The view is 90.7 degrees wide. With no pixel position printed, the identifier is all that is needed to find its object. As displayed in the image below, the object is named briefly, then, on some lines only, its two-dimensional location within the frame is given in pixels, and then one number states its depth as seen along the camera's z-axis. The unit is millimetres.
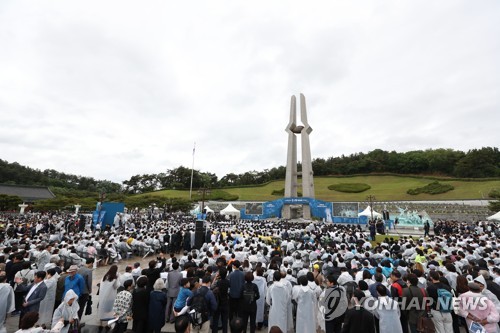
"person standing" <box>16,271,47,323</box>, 4702
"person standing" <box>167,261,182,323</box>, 6164
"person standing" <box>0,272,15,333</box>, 4387
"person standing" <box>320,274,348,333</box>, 5184
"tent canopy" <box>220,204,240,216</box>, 34312
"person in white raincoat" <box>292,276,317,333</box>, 5262
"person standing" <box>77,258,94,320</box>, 5629
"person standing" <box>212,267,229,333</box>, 5461
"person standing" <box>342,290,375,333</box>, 3814
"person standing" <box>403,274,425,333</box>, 4719
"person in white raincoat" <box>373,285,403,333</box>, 4477
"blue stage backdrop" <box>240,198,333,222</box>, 31484
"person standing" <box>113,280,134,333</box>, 4500
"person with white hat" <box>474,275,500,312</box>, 4804
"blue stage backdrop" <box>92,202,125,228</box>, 20109
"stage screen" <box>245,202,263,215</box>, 34944
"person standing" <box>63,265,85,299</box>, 5258
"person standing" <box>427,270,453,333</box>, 4562
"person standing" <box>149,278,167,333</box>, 4781
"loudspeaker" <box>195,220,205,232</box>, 13998
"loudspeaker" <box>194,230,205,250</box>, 13805
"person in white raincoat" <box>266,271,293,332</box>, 5383
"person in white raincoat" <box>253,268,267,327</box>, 6407
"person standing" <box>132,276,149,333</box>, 4727
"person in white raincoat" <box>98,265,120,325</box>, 5414
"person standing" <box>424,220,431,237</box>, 20250
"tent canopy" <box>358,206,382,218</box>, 27053
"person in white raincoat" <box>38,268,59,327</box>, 5230
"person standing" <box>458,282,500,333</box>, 4016
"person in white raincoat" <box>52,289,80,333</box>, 4289
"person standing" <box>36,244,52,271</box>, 8120
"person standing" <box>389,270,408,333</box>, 5039
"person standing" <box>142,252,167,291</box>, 5859
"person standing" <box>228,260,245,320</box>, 5562
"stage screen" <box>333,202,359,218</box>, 30906
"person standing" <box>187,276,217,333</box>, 4374
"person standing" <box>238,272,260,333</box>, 5416
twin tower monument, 35375
